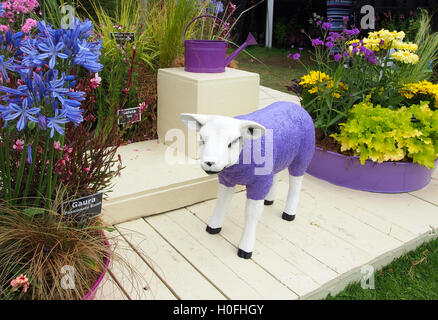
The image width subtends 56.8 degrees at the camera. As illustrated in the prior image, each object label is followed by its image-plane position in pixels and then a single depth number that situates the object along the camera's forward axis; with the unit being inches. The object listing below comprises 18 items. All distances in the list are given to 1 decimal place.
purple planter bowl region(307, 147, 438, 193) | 114.1
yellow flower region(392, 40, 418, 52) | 117.8
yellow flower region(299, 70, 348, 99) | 120.2
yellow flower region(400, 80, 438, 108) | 121.8
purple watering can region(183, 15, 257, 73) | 117.6
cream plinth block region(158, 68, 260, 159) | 113.2
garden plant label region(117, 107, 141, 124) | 100.8
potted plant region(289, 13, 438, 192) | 110.8
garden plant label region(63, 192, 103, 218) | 67.8
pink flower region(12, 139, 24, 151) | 65.3
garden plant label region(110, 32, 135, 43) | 124.6
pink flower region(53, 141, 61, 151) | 65.4
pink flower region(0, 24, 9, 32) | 56.4
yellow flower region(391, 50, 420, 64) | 113.7
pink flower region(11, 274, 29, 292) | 54.5
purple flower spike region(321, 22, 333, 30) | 121.2
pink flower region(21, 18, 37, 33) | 56.9
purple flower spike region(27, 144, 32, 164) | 57.9
